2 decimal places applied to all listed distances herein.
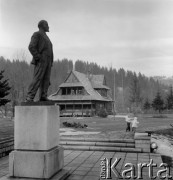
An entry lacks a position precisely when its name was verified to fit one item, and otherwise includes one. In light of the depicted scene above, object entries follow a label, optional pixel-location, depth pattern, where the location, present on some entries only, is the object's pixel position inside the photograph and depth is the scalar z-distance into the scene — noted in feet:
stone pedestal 21.93
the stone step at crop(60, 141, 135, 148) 39.65
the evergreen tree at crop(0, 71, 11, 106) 38.05
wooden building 152.25
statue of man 23.85
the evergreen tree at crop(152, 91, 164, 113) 167.92
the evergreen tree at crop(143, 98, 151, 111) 193.26
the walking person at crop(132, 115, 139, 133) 55.98
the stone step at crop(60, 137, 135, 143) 41.21
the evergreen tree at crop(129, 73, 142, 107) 189.91
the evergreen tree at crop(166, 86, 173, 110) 193.19
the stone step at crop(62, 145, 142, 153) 37.33
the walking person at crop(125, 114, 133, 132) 60.23
